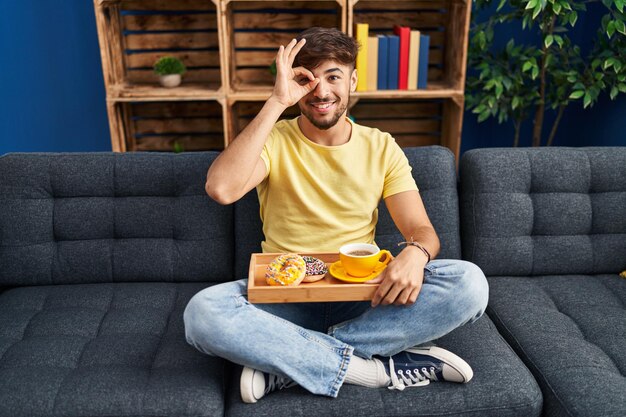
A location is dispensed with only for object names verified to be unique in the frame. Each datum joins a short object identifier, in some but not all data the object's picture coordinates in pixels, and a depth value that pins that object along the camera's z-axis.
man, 1.35
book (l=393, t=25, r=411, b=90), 2.86
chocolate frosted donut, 1.43
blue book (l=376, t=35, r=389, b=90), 2.86
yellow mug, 1.39
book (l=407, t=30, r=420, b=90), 2.87
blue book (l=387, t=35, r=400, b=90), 2.87
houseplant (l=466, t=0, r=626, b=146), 2.57
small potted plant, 2.95
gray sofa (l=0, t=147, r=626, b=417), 1.56
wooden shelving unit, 2.93
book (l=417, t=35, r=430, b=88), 2.90
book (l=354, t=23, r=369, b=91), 2.80
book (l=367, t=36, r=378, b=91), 2.85
